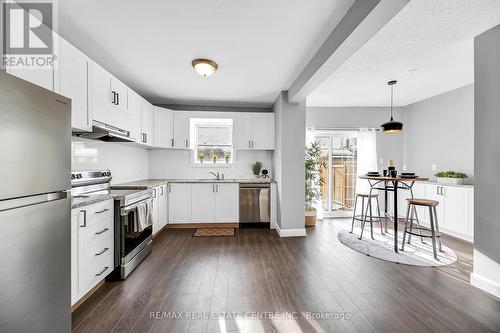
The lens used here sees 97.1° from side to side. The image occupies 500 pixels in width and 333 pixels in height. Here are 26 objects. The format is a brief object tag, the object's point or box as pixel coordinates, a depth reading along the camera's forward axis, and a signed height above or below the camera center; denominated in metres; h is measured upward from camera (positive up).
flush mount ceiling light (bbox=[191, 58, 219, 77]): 2.74 +1.26
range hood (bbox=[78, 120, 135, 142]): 2.46 +0.37
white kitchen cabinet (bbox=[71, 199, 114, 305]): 1.83 -0.76
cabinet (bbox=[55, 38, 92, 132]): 1.91 +0.77
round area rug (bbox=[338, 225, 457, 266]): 2.89 -1.23
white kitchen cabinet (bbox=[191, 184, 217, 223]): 4.36 -0.75
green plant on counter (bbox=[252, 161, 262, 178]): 4.89 -0.08
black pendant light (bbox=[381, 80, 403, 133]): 3.63 +0.67
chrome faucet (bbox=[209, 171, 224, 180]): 4.82 -0.20
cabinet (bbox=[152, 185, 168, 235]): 3.74 -0.77
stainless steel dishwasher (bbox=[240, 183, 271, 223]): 4.39 -0.75
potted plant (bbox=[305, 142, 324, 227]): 4.56 -0.31
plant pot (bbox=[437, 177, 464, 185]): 3.90 -0.26
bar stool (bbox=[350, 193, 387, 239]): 3.74 -0.61
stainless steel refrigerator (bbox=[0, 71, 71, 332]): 1.04 -0.24
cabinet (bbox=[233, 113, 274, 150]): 4.67 +0.75
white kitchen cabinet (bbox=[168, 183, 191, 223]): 4.34 -0.77
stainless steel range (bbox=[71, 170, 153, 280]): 2.43 -0.57
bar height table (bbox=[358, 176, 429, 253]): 3.04 -0.26
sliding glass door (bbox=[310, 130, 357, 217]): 5.33 -0.08
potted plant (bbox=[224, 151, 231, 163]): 4.99 +0.21
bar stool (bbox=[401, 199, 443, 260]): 2.95 -0.52
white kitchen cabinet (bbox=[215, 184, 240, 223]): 4.39 -0.75
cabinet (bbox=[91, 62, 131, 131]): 2.40 +0.80
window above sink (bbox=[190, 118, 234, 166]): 5.00 +0.51
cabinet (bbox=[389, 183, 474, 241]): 3.61 -0.71
